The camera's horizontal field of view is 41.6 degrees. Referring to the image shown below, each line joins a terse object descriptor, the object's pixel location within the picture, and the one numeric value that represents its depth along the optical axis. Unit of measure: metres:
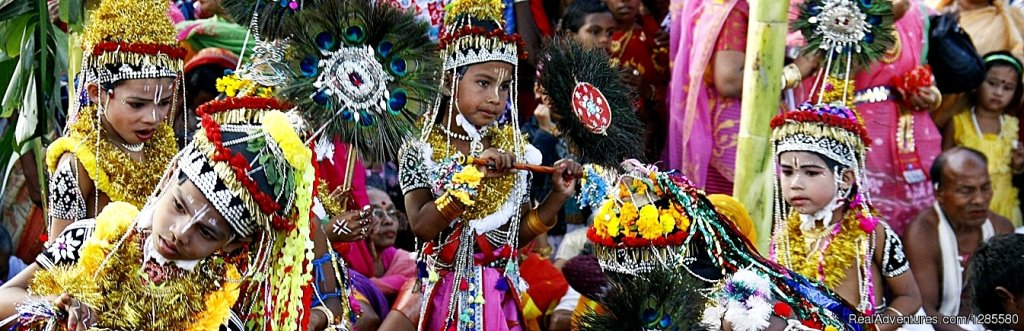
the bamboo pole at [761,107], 5.86
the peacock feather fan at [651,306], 3.78
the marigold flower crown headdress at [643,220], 4.69
